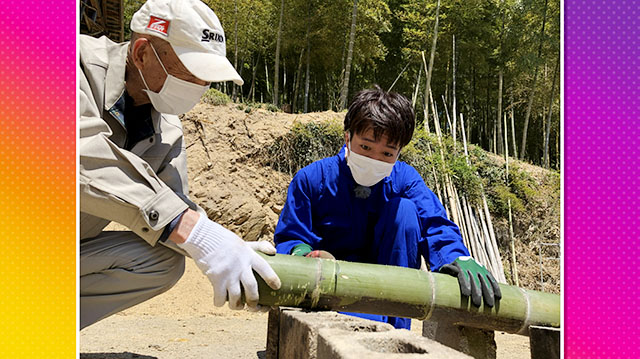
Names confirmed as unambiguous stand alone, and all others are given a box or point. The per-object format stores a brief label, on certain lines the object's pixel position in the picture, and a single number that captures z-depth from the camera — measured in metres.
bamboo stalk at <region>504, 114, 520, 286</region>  8.03
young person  2.45
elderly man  1.60
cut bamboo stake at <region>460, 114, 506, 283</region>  7.02
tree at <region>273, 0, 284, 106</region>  12.81
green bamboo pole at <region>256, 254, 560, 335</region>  1.78
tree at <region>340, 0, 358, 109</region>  11.05
